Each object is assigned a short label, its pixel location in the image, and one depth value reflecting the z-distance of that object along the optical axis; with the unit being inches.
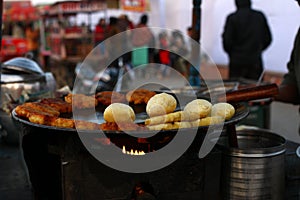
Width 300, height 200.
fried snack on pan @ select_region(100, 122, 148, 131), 67.6
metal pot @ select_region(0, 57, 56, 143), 119.4
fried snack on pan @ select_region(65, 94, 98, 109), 88.9
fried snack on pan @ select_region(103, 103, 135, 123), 72.9
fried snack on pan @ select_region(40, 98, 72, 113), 86.5
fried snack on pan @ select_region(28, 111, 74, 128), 70.6
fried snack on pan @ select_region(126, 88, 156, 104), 94.5
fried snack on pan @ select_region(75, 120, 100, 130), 68.6
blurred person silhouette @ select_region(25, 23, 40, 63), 459.5
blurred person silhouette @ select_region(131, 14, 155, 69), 398.3
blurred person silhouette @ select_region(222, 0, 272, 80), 239.6
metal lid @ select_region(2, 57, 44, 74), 135.6
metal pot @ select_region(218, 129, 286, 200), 76.1
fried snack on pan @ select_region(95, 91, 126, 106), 93.5
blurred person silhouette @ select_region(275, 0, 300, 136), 120.6
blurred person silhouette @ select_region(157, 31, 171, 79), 468.1
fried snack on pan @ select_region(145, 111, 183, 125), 71.9
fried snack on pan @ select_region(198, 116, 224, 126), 71.8
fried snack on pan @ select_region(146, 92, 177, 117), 75.9
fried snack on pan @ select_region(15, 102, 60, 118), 77.7
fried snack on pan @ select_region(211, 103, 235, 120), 76.1
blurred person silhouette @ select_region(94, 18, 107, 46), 381.7
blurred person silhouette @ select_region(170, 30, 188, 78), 451.0
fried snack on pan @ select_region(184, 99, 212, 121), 74.5
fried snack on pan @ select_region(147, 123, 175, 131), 68.4
